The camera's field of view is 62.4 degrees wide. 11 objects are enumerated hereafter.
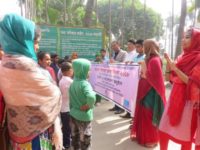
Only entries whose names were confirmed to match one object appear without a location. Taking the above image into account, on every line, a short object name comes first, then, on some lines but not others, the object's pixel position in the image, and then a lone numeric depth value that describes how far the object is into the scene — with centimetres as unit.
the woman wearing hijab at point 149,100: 237
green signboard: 536
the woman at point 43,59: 233
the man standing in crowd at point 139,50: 296
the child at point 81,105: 197
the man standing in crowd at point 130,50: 370
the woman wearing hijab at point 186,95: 173
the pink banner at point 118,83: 260
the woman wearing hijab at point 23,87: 102
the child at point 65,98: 233
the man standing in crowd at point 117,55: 409
